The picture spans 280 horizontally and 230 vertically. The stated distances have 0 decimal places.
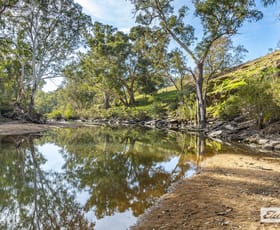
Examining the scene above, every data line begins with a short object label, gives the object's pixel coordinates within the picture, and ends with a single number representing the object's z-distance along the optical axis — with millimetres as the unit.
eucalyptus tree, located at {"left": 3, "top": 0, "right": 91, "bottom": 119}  21484
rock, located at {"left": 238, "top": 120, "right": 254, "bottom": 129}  15211
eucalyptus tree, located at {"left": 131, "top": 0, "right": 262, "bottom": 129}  17969
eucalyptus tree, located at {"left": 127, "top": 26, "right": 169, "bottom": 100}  21344
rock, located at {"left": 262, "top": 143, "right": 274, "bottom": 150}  10658
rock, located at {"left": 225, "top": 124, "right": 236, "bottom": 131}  16100
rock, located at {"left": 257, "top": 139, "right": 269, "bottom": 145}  11461
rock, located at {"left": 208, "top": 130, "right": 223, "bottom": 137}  15781
